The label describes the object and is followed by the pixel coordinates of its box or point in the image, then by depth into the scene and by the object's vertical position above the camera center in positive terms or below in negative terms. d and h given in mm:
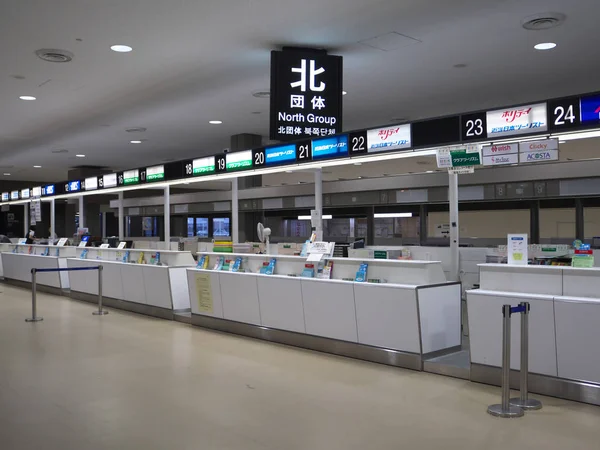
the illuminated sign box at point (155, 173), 11234 +1080
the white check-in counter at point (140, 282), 10172 -1004
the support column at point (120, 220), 17372 +267
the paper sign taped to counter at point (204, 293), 9109 -1024
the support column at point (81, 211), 16891 +532
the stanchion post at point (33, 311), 10008 -1395
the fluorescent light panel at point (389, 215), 12058 +222
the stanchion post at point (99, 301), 10781 -1323
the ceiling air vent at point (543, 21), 5879 +2077
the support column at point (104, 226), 23462 +130
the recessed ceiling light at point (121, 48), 6738 +2097
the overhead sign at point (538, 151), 5762 +733
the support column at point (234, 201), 11023 +504
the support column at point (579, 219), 9602 +73
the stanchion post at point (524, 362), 5027 -1184
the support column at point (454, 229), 7297 -57
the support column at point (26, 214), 21300 +568
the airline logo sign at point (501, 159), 6086 +687
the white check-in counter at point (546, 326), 5113 -939
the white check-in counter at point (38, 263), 14345 -882
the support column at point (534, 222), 10133 +35
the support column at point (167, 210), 12261 +388
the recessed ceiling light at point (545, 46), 6757 +2080
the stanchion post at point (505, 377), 4848 -1275
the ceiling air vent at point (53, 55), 6891 +2093
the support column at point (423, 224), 11703 +28
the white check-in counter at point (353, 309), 6426 -1007
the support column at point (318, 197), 9281 +488
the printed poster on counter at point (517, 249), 5844 -253
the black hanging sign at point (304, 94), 6613 +1525
